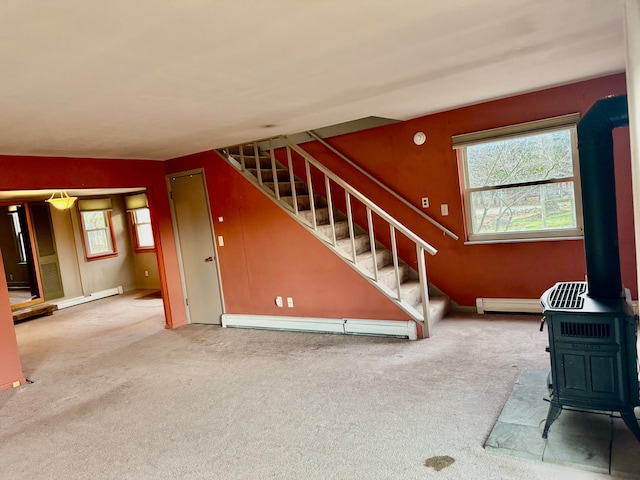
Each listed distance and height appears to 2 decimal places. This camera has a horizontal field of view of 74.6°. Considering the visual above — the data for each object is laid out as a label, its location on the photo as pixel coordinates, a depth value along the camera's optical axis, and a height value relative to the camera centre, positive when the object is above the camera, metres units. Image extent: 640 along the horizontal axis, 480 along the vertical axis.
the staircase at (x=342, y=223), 4.15 -0.20
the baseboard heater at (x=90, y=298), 7.86 -1.20
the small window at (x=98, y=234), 8.51 +0.02
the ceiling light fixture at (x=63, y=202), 6.54 +0.58
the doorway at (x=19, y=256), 7.73 -0.22
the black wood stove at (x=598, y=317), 2.14 -0.73
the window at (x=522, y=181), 4.05 +0.03
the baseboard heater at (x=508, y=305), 4.32 -1.25
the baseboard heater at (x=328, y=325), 4.14 -1.28
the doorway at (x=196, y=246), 5.45 -0.30
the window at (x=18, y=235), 8.19 +0.19
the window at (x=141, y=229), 8.87 +0.01
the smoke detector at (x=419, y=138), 4.64 +0.64
